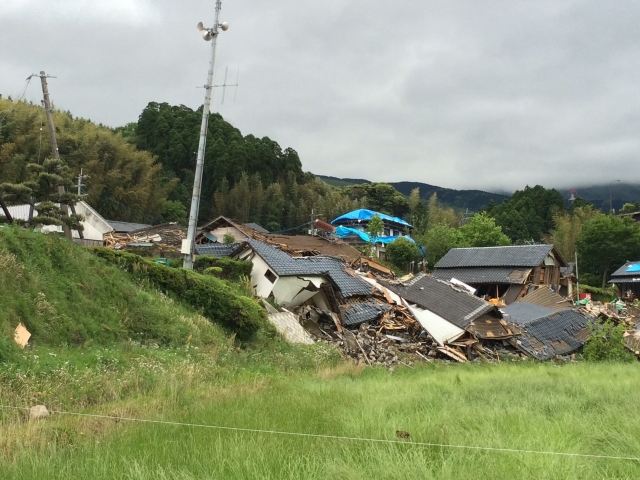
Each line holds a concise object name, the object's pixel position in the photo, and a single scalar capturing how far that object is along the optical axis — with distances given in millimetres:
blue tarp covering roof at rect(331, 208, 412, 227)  59219
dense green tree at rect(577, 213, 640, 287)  44000
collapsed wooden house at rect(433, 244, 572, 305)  32969
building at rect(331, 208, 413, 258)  51719
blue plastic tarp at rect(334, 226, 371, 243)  53716
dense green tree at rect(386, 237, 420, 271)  42531
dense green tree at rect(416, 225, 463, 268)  43938
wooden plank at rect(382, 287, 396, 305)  20484
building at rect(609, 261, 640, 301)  38688
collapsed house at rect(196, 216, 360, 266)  34531
